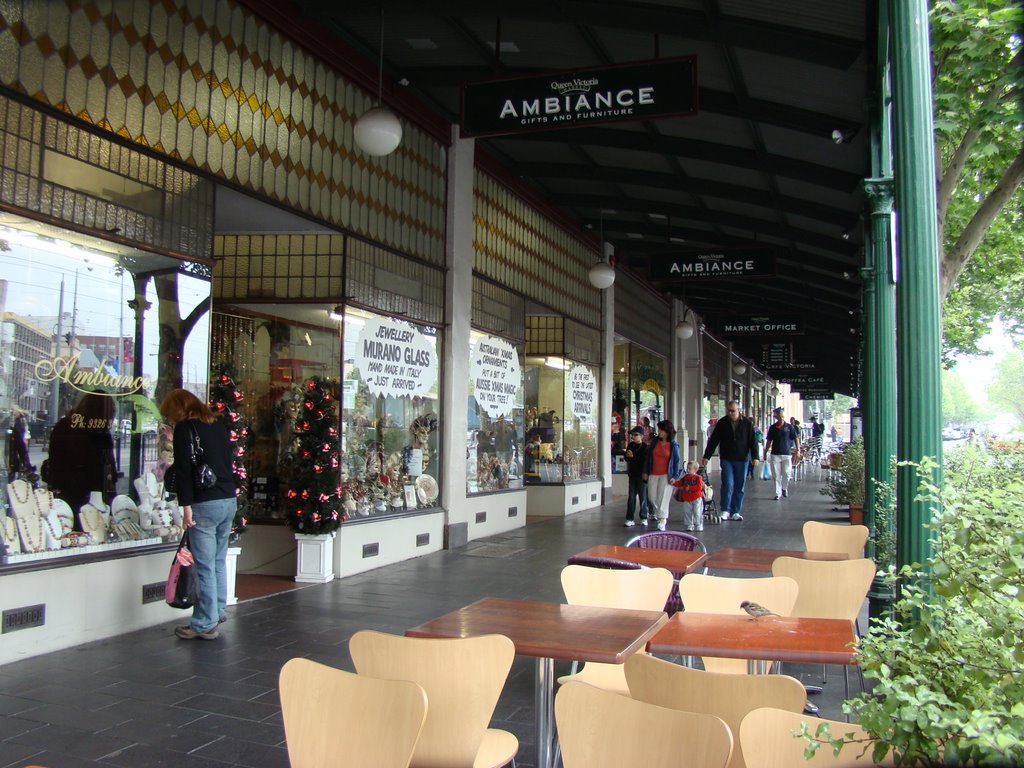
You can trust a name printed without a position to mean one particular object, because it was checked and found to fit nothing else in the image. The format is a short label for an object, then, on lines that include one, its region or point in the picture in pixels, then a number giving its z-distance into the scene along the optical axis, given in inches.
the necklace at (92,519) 225.9
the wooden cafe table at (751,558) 212.7
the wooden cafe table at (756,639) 125.8
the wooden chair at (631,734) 79.3
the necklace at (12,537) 203.8
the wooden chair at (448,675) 108.3
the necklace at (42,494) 211.8
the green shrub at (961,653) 60.2
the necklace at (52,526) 214.8
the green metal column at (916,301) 117.1
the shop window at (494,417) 443.2
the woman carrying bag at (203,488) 223.9
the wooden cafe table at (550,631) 127.4
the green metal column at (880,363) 248.2
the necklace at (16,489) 206.1
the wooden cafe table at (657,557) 205.3
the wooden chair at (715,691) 92.8
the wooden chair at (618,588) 170.4
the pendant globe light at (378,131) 277.3
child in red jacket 462.3
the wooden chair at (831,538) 246.5
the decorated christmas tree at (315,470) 311.9
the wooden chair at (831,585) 185.9
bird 147.9
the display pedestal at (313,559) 314.8
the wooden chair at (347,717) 90.6
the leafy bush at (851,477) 467.0
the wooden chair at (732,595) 165.8
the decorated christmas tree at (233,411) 263.9
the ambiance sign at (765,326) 789.2
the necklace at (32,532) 208.2
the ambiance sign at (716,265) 497.4
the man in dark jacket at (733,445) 502.6
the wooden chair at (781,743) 79.2
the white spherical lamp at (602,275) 499.2
